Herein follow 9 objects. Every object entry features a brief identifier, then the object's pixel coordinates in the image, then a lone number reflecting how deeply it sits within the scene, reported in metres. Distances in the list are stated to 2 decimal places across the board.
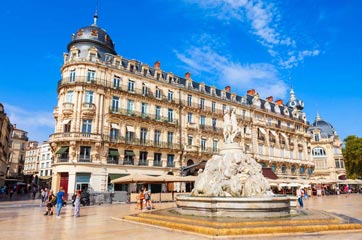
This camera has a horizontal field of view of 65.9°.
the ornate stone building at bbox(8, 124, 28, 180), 60.34
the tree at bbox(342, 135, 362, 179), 51.20
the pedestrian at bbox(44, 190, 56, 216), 14.04
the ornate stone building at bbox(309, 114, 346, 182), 52.94
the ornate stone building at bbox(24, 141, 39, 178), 70.94
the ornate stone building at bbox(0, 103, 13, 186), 40.98
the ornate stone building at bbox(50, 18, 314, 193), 28.17
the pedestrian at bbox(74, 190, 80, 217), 13.23
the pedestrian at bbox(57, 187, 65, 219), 13.06
